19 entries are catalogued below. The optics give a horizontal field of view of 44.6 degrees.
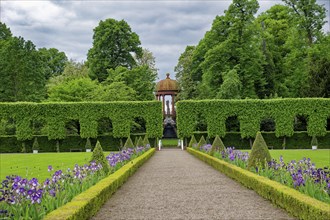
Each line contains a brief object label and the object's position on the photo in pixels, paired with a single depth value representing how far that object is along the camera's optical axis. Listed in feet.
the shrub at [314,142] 115.34
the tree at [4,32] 172.35
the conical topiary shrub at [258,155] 39.50
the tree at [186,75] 167.63
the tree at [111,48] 161.27
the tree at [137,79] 147.02
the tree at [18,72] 147.95
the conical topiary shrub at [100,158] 39.79
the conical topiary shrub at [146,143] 95.61
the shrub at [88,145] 115.32
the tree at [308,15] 132.16
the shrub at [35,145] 115.55
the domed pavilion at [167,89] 175.22
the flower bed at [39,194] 18.01
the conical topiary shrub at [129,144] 73.10
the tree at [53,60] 196.73
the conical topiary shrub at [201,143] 90.13
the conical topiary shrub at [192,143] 104.32
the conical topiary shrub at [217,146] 65.04
